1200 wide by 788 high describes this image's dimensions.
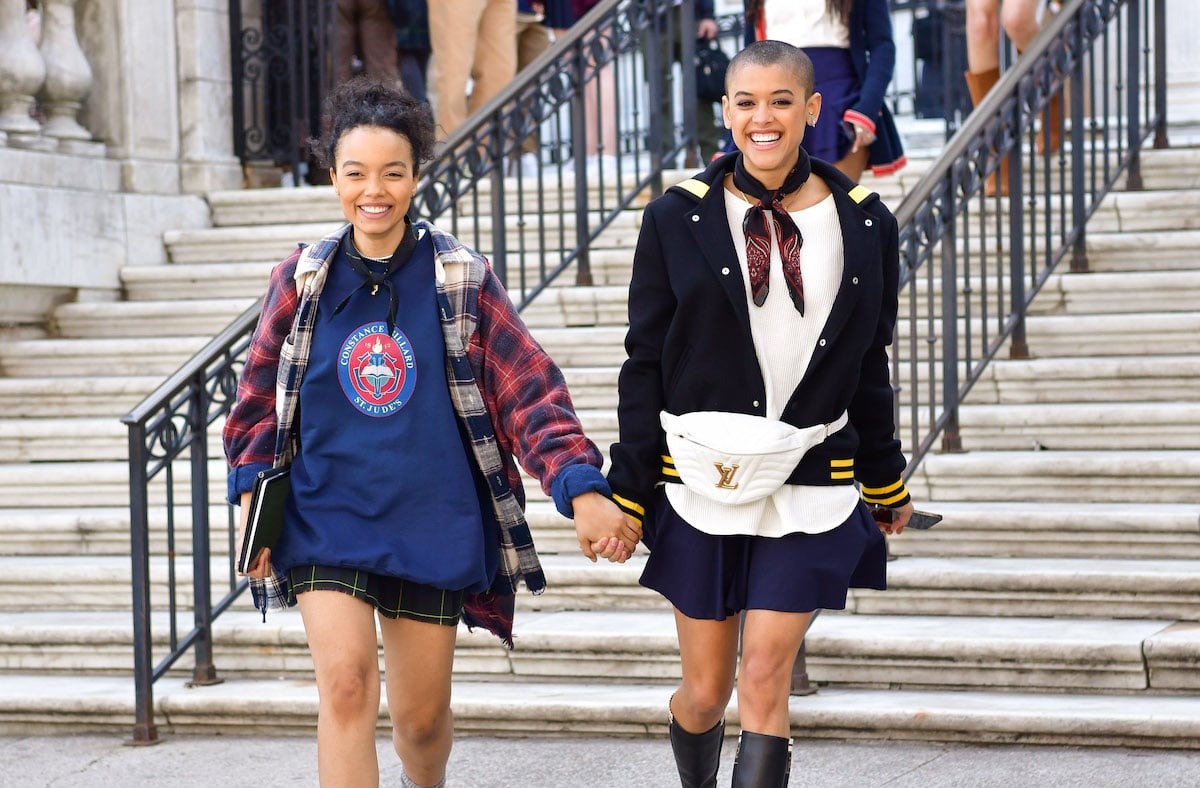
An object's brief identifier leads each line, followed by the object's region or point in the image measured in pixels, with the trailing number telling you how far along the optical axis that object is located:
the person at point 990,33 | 8.38
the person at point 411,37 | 10.50
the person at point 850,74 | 6.55
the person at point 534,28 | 10.88
